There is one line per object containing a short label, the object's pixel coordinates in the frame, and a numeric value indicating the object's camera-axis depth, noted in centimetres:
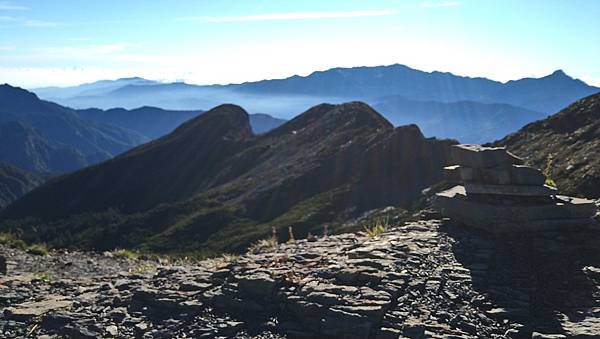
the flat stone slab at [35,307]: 1210
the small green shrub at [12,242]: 2727
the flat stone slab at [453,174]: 1612
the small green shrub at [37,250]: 2595
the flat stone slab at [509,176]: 1312
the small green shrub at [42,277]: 1653
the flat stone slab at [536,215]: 1275
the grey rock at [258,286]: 1149
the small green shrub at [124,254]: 2870
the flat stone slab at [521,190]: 1299
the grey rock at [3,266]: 1829
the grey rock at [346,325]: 944
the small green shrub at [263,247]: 1767
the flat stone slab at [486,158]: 1367
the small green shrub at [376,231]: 1584
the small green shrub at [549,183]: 1432
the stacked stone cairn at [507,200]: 1281
